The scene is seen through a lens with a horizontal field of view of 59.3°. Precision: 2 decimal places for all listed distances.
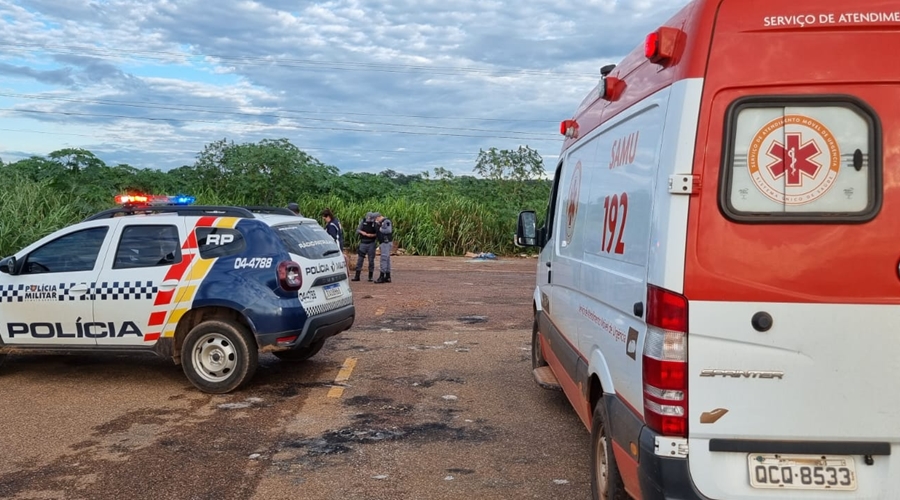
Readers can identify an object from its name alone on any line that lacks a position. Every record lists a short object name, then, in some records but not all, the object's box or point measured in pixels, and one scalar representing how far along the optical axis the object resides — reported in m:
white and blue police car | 7.11
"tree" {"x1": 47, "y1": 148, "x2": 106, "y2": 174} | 24.22
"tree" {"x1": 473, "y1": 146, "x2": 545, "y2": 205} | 34.97
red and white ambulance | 3.09
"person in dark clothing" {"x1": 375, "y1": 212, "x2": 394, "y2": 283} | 17.64
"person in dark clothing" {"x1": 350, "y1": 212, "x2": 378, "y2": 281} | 17.92
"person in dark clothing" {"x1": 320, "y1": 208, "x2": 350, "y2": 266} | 17.17
